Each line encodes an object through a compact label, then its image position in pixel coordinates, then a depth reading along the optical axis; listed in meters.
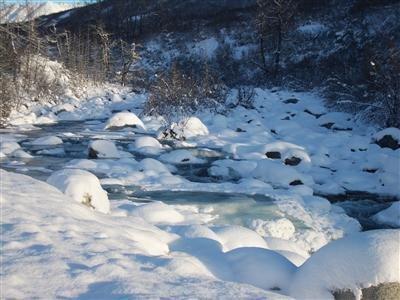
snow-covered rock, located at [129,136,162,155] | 9.62
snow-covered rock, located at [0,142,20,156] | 8.91
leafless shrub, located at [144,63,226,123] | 14.27
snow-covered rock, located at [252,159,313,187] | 7.61
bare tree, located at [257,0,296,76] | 22.27
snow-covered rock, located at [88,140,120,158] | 8.88
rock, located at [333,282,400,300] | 2.74
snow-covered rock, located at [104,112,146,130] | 12.95
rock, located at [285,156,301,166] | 8.93
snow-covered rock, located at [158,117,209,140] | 11.43
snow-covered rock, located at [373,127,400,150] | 9.67
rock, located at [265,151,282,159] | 9.35
